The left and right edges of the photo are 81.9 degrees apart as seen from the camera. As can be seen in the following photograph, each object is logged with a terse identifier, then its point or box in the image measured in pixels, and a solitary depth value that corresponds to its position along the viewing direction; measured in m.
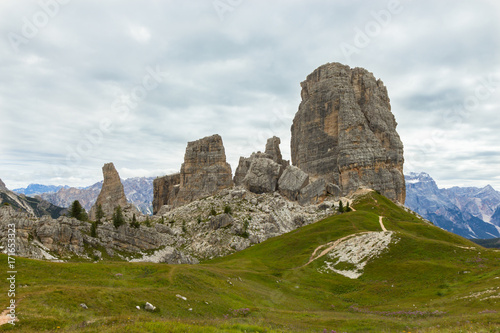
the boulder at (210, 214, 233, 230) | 114.25
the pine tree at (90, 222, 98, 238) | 68.50
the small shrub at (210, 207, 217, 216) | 121.93
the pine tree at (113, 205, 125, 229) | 78.19
